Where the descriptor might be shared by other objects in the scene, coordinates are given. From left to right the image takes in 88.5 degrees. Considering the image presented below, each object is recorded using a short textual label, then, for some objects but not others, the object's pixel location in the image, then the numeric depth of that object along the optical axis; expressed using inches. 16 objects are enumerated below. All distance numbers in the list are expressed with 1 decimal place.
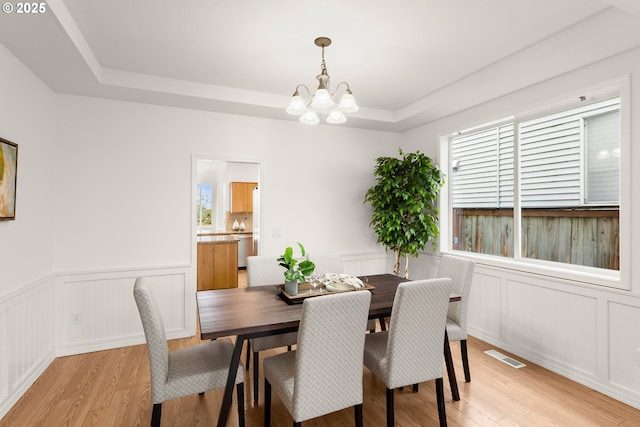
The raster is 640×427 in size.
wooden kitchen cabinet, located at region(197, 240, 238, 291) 214.5
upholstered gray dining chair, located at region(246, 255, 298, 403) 115.5
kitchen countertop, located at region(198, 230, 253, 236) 278.4
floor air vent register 113.8
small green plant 91.5
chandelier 86.2
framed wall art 87.2
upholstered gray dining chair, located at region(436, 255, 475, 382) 100.3
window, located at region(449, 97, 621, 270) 103.0
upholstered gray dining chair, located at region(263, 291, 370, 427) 63.6
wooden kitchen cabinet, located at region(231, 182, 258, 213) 297.6
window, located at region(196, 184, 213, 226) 311.7
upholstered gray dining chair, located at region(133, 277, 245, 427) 69.4
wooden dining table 70.4
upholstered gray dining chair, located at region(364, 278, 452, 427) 73.7
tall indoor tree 149.6
